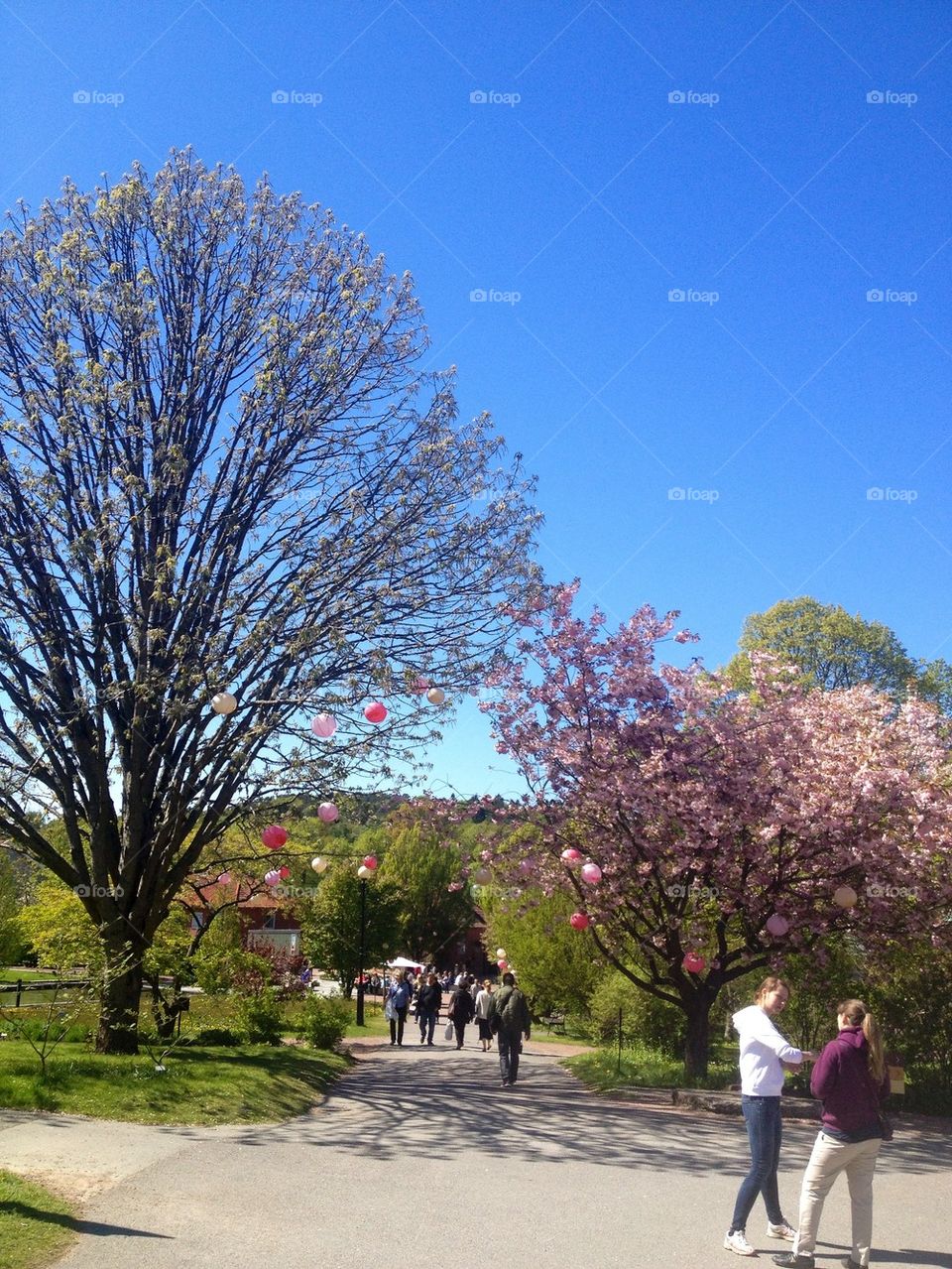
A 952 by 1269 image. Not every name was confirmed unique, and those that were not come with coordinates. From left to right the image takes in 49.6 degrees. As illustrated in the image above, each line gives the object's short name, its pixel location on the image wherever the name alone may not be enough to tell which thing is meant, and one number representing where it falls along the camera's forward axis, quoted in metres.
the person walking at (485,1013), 20.58
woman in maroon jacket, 6.08
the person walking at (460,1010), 24.05
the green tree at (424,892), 52.84
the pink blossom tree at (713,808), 13.63
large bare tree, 13.12
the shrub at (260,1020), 16.94
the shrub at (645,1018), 20.03
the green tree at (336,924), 37.50
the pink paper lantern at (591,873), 14.05
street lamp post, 29.06
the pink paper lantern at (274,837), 13.77
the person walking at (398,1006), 23.48
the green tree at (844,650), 36.81
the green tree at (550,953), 24.80
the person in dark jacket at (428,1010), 24.62
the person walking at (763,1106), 6.34
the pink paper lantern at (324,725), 12.32
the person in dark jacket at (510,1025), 14.55
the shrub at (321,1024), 17.80
